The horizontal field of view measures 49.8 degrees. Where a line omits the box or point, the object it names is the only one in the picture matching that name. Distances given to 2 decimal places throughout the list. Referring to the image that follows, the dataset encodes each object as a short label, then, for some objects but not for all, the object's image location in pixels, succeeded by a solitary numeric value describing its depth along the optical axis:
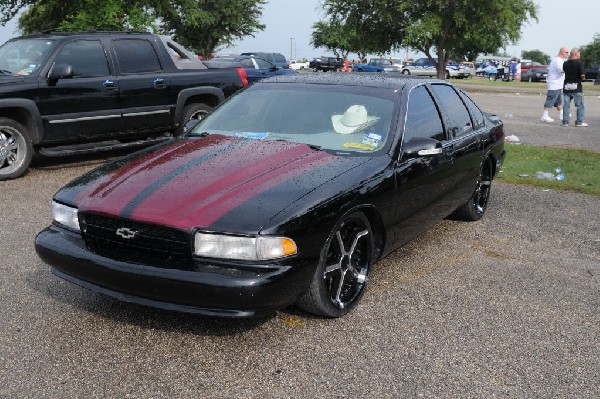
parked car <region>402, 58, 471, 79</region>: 51.22
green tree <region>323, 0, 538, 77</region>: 31.84
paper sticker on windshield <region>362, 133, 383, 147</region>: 4.45
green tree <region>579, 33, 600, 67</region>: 82.53
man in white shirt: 14.90
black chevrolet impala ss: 3.31
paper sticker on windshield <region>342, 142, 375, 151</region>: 4.41
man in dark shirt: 14.29
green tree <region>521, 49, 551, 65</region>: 127.31
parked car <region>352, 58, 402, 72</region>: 50.38
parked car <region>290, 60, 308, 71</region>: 71.91
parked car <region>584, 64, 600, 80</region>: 50.87
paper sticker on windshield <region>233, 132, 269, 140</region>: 4.60
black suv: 8.05
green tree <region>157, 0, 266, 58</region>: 41.25
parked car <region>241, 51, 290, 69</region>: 40.94
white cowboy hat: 4.57
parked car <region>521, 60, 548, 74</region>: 53.33
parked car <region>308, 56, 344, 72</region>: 62.41
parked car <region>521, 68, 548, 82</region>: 49.48
